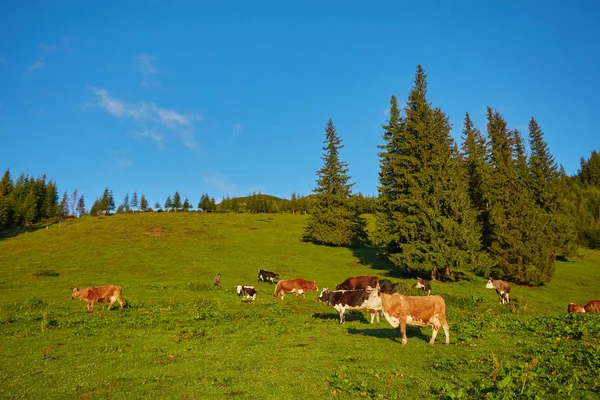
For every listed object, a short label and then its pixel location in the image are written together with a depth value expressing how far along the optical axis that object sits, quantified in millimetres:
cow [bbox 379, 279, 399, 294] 24875
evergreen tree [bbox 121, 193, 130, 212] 158125
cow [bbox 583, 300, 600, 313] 21553
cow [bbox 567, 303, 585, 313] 22050
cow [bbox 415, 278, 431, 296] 28984
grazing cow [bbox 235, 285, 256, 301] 26125
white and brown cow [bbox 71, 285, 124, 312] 21281
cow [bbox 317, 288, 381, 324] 17922
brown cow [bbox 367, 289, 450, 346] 13055
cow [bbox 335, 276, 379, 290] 28750
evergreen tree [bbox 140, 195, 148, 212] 151500
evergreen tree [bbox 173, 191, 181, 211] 142375
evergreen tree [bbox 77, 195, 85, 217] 148000
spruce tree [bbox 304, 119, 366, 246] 59125
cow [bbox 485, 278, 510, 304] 28297
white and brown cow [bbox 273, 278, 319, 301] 27219
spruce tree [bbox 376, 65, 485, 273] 36062
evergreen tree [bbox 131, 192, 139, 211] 156000
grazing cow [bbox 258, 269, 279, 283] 36094
